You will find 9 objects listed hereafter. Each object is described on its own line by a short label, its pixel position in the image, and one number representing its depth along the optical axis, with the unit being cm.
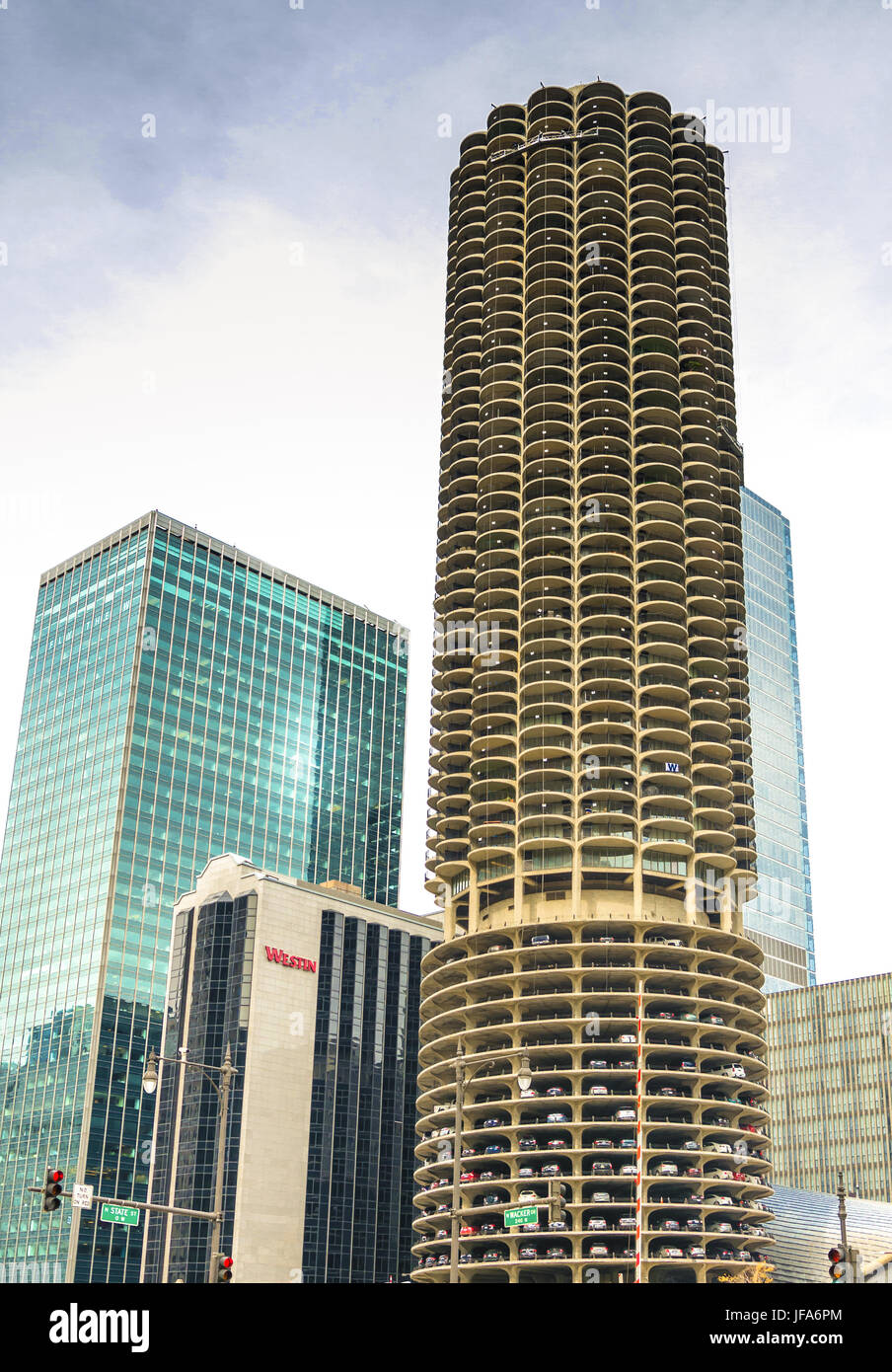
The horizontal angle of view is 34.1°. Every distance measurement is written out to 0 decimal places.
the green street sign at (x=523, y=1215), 5584
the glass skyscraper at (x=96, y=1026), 17550
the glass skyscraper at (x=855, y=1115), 19125
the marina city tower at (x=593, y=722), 11944
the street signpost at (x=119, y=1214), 5372
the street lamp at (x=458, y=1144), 5047
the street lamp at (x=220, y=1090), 5334
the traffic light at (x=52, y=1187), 4691
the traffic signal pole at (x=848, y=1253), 6309
